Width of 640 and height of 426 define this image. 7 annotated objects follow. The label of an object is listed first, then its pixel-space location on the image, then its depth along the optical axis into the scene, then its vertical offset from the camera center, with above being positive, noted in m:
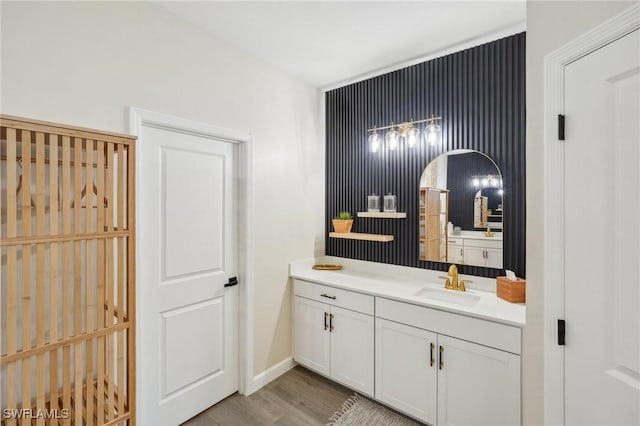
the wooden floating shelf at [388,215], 2.58 -0.04
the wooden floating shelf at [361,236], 2.64 -0.23
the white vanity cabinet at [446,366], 1.70 -0.97
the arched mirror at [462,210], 2.23 +0.00
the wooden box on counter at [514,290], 1.96 -0.52
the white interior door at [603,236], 0.94 -0.09
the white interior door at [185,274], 1.90 -0.44
